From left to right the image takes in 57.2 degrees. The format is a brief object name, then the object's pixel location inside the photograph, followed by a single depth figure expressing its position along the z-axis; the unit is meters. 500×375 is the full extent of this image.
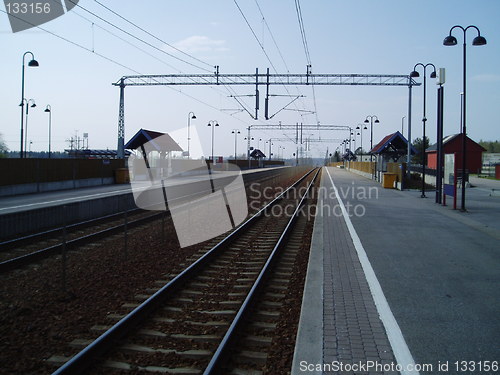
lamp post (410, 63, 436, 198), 25.28
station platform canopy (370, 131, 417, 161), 35.00
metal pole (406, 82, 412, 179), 32.22
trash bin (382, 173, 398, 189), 31.64
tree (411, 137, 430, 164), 74.39
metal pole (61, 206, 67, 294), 7.44
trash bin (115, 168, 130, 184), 33.94
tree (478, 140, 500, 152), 125.23
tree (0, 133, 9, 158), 69.74
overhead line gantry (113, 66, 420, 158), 28.25
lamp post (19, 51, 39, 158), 26.58
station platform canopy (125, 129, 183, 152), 35.69
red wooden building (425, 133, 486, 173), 54.28
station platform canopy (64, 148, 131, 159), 53.38
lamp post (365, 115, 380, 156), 51.41
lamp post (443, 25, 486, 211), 17.00
